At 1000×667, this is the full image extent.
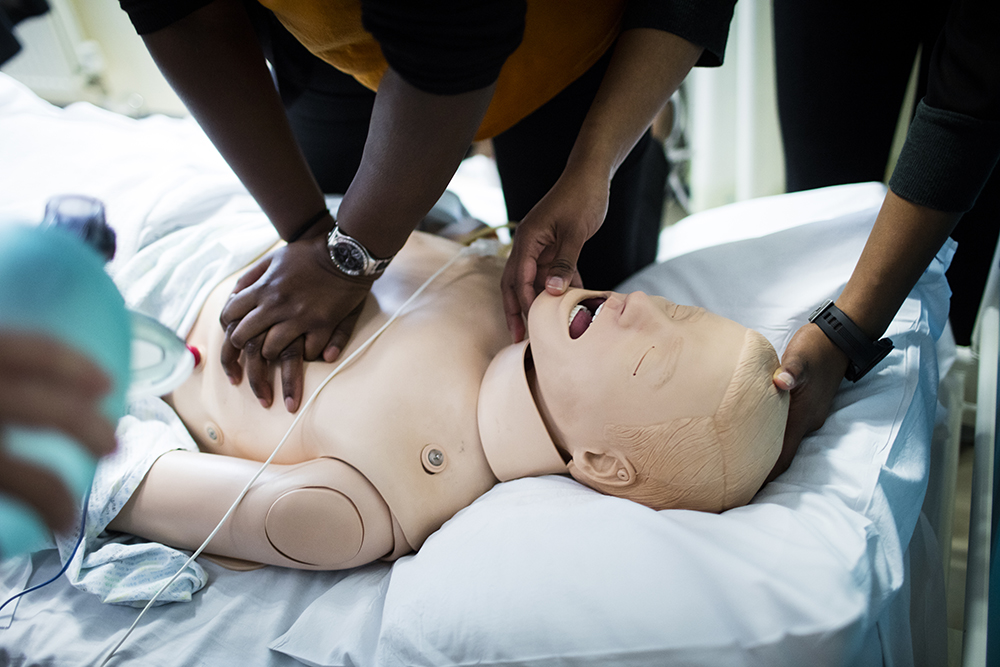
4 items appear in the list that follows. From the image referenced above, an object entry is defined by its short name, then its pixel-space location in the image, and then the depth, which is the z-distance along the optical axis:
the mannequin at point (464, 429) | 0.85
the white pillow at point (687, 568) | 0.69
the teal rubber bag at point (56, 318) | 0.46
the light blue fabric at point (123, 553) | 0.92
